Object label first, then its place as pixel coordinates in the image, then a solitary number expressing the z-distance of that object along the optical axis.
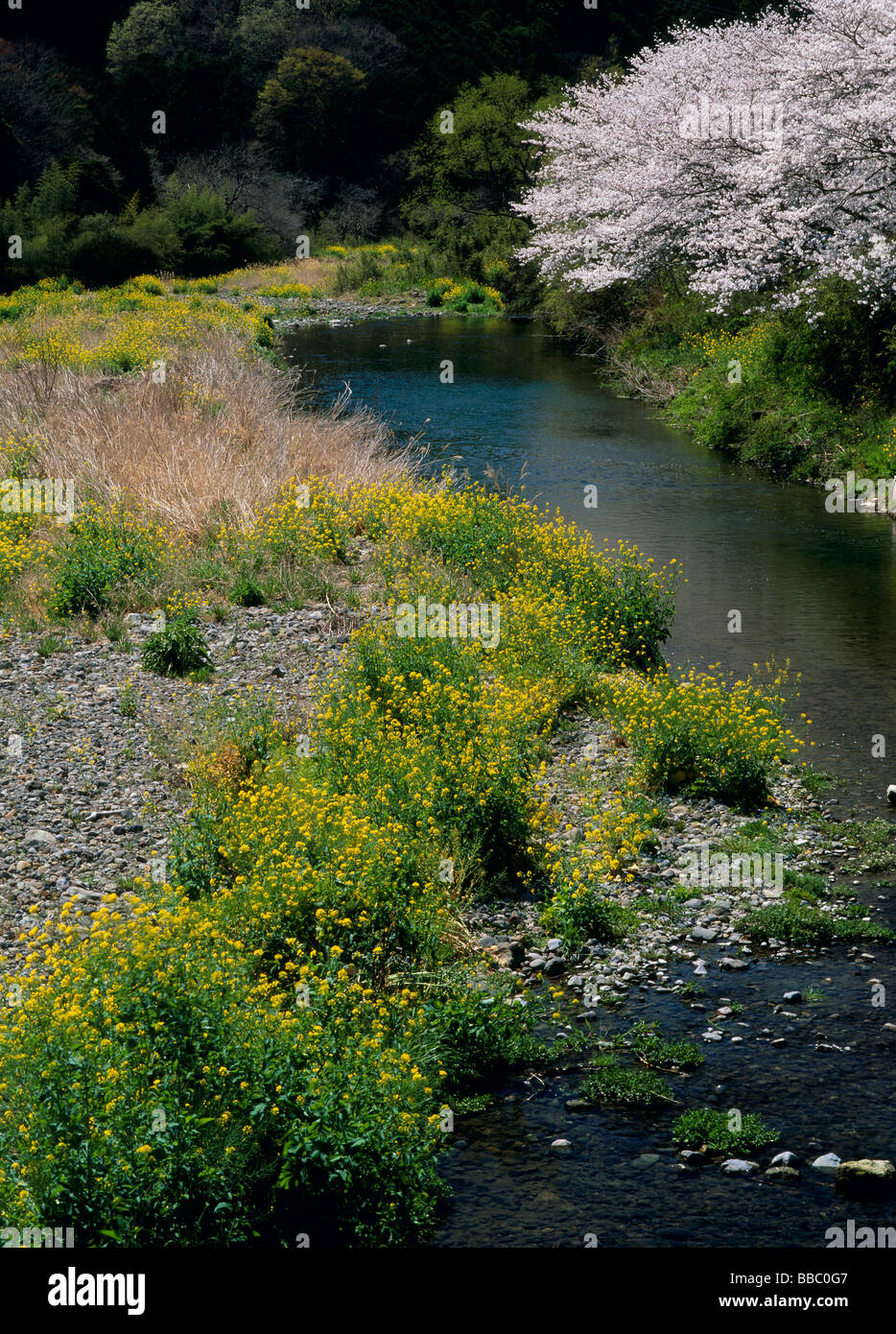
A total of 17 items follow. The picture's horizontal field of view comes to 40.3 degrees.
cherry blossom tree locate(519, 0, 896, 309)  21.52
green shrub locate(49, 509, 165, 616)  14.12
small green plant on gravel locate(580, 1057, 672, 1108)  7.19
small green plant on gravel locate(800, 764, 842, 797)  11.13
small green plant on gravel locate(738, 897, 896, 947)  8.88
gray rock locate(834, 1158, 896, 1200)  6.41
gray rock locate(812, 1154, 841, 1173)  6.59
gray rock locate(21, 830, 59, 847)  9.13
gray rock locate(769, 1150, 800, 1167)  6.63
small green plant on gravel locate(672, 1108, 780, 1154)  6.78
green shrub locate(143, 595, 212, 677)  12.55
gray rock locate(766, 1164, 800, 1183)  6.53
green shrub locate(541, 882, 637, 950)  8.87
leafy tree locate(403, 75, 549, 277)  55.38
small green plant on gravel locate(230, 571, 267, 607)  14.59
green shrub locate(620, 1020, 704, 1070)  7.49
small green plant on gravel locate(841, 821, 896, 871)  9.84
